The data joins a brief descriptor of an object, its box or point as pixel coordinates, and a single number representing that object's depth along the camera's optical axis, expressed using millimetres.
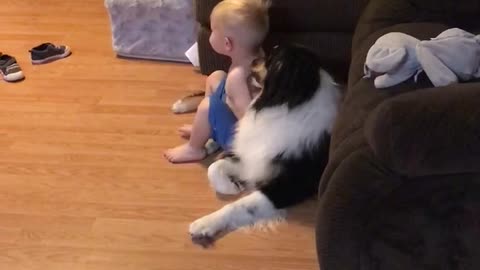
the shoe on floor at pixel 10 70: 2760
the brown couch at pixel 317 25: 2316
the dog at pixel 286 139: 1914
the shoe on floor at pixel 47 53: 2881
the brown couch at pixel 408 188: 1204
